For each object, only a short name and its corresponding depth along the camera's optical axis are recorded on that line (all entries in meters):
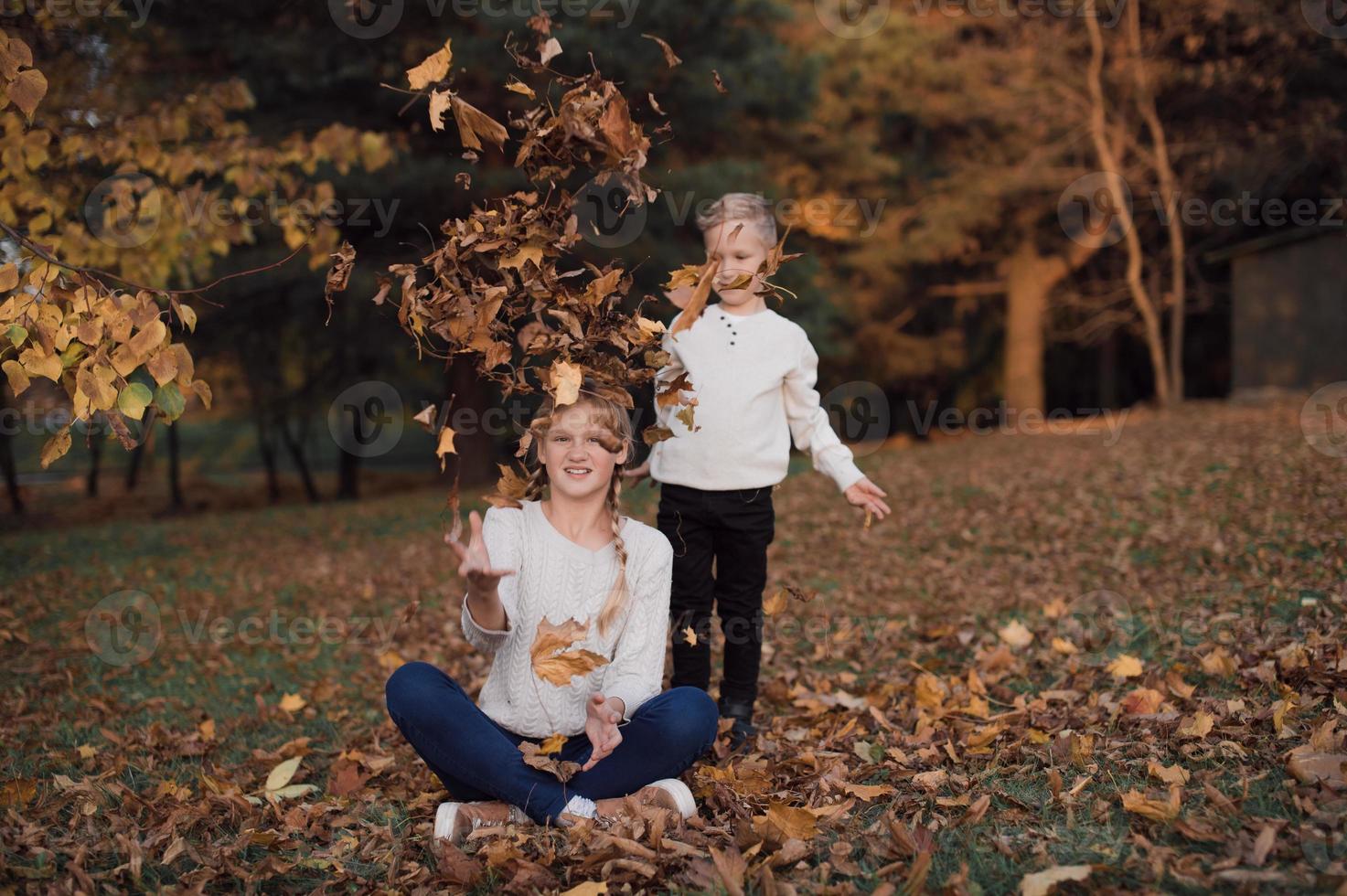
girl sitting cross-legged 2.68
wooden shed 13.62
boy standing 3.30
